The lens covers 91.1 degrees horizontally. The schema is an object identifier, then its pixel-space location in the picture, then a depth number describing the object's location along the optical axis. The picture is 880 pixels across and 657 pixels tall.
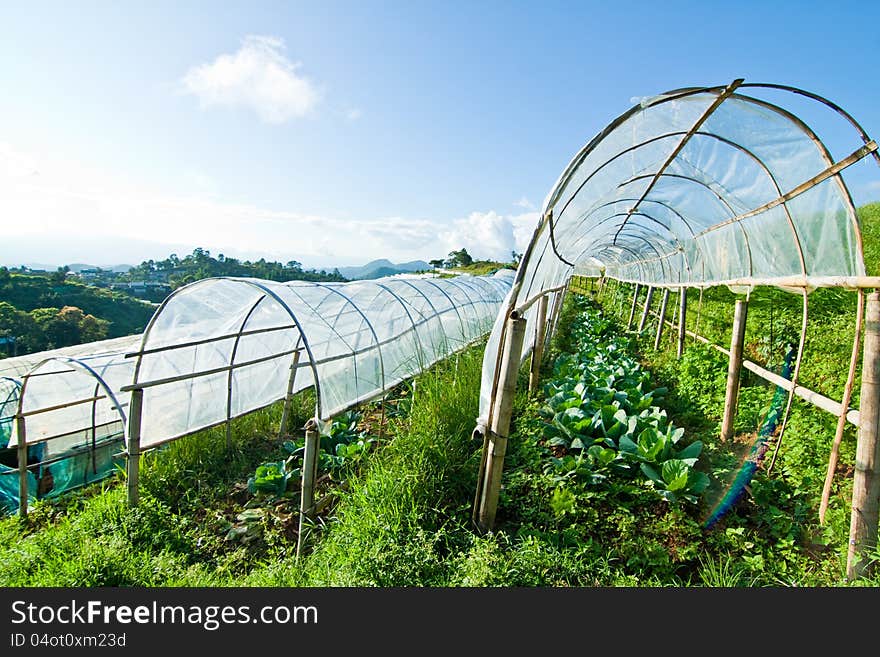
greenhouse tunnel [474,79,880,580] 3.11
